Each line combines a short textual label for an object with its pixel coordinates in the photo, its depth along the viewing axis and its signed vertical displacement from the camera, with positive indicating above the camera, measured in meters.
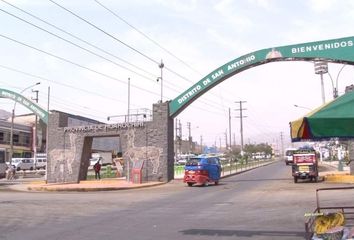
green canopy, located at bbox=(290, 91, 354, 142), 8.30 +0.85
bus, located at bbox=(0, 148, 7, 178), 48.04 +1.63
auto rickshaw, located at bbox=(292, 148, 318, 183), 34.78 +0.56
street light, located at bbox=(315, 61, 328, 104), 72.88 +14.99
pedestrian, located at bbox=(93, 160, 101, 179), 45.05 +0.76
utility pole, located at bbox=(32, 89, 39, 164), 79.36 +6.58
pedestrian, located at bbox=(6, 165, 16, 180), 52.61 +0.76
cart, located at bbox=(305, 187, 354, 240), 8.95 -1.06
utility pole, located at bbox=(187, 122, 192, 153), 146.36 +13.33
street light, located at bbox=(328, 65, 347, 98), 49.52 +8.06
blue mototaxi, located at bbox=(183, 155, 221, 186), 33.34 +0.37
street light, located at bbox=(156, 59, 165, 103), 50.81 +10.89
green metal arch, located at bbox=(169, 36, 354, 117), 33.31 +7.91
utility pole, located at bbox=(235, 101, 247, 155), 104.62 +12.15
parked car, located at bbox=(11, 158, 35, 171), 76.88 +2.57
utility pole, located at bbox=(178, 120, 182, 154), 123.60 +11.33
